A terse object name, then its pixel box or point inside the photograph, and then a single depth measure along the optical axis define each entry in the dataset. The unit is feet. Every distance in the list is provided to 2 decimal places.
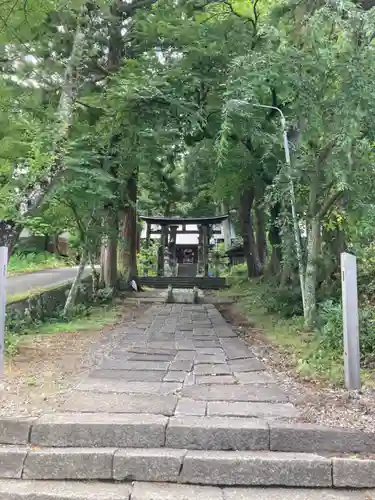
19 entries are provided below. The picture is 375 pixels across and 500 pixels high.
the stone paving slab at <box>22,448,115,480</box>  9.07
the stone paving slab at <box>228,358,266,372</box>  15.20
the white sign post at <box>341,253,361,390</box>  12.12
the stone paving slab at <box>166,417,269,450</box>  9.60
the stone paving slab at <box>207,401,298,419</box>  10.64
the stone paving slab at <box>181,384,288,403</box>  11.90
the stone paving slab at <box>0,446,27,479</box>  9.21
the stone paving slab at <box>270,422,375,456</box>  9.52
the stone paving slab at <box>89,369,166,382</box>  13.85
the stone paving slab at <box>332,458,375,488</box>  8.73
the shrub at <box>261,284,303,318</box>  26.32
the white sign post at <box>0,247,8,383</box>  13.08
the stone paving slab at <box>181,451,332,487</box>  8.81
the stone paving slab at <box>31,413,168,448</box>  9.70
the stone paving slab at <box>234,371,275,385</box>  13.57
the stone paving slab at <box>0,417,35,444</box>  9.95
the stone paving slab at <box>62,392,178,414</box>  10.88
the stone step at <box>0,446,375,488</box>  8.82
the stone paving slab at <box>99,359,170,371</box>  15.23
